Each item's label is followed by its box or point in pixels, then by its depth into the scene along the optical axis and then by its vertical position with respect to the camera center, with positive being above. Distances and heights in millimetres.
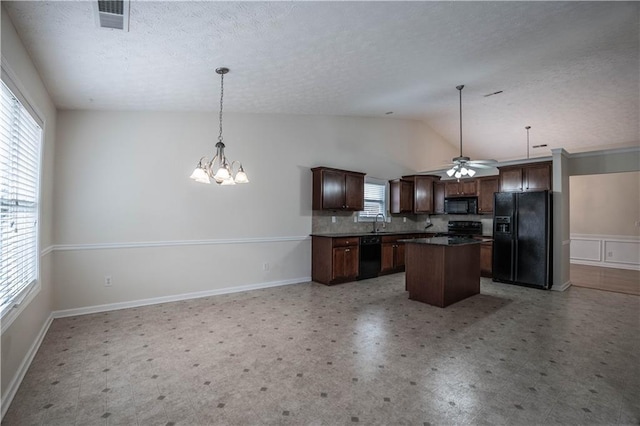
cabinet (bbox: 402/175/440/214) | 7254 +558
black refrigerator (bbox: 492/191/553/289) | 5293 -392
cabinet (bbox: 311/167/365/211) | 5641 +517
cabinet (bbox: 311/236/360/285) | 5422 -798
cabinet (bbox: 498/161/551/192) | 5645 +776
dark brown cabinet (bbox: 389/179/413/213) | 7098 +482
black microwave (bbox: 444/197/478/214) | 6773 +265
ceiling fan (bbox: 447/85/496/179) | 4609 +801
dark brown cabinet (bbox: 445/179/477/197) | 6773 +657
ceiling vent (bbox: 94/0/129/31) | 2016 +1404
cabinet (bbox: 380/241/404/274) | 6332 -884
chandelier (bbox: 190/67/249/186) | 3158 +449
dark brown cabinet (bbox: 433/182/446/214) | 7352 +470
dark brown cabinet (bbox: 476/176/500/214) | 6430 +550
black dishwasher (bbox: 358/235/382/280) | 5906 -801
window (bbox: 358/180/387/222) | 6777 +378
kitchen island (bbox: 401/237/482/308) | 4238 -789
